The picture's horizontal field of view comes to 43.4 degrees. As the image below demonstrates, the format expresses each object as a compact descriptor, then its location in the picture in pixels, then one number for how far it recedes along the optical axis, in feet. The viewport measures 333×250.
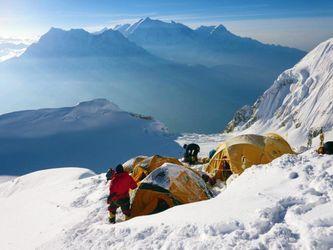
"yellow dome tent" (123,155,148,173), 64.67
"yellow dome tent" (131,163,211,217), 41.55
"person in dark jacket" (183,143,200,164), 72.90
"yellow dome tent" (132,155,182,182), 53.72
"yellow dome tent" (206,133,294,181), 57.21
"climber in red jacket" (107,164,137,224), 41.09
